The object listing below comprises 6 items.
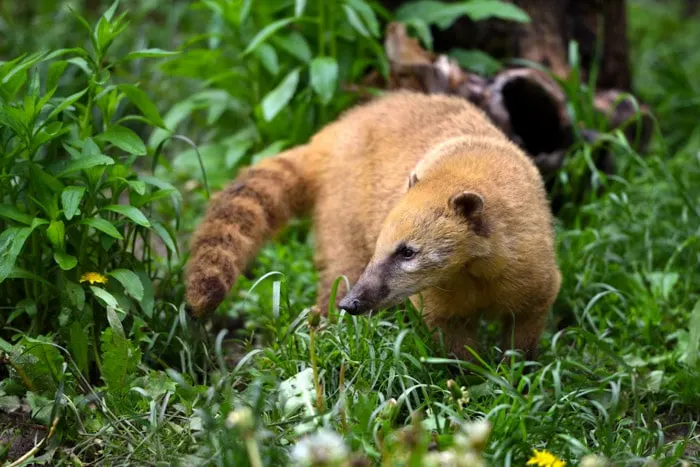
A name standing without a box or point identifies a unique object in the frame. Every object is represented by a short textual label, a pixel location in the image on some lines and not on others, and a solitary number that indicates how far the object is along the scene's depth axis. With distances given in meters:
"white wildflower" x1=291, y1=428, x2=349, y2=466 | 4.79
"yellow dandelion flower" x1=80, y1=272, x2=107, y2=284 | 8.01
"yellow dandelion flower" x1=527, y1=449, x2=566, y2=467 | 6.22
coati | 7.96
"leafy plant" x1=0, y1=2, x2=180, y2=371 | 7.65
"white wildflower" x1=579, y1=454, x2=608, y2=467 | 4.65
